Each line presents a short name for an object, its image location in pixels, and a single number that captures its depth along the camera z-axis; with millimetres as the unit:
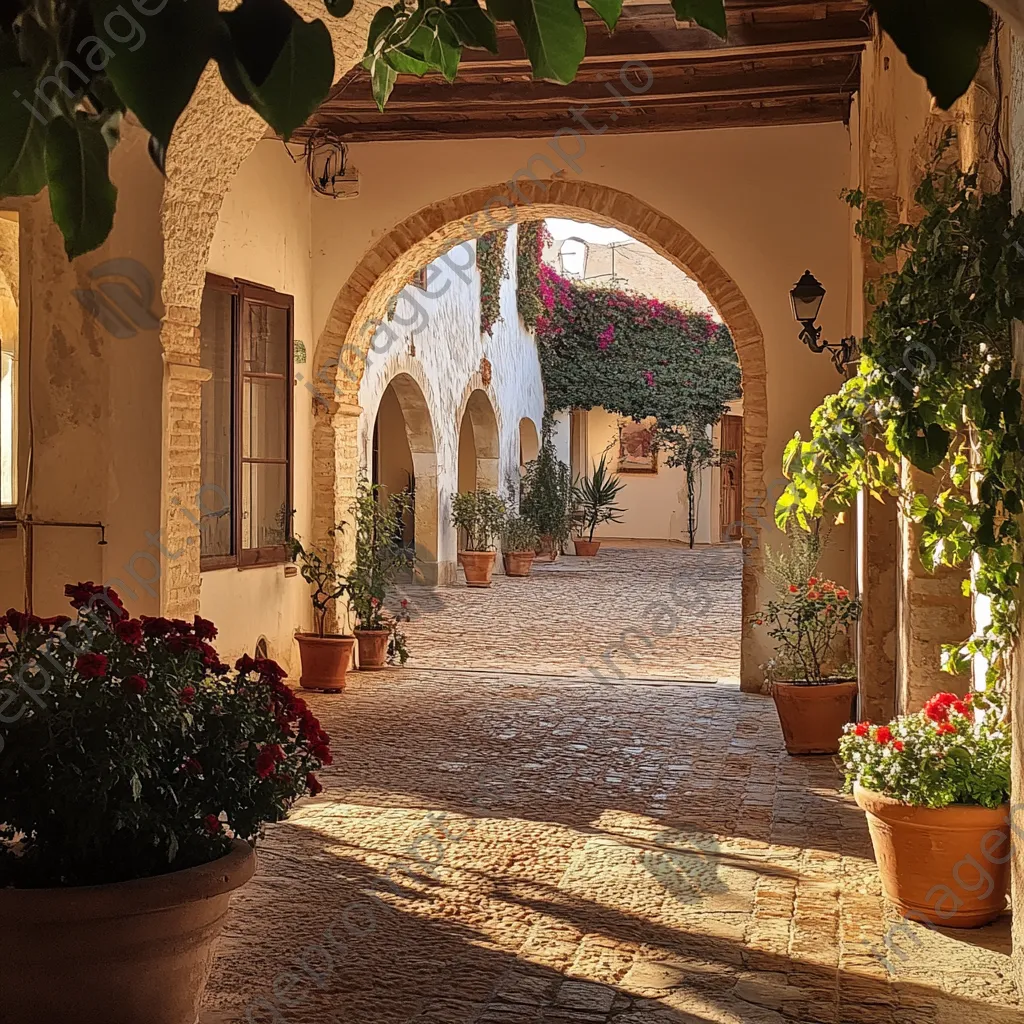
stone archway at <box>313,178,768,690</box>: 8070
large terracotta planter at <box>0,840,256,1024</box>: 2543
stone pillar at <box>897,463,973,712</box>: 4426
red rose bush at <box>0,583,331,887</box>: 2600
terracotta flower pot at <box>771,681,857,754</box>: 6031
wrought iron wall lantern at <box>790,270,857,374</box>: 7172
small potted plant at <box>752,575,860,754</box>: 6047
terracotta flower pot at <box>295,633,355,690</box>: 7926
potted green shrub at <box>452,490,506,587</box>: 14523
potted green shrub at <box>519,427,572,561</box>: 17781
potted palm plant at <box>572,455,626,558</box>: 19109
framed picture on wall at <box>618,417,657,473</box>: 22766
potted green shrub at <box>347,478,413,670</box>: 8625
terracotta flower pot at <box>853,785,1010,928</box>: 3586
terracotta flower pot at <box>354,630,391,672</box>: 8711
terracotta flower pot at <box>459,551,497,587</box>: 14461
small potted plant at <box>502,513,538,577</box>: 15852
